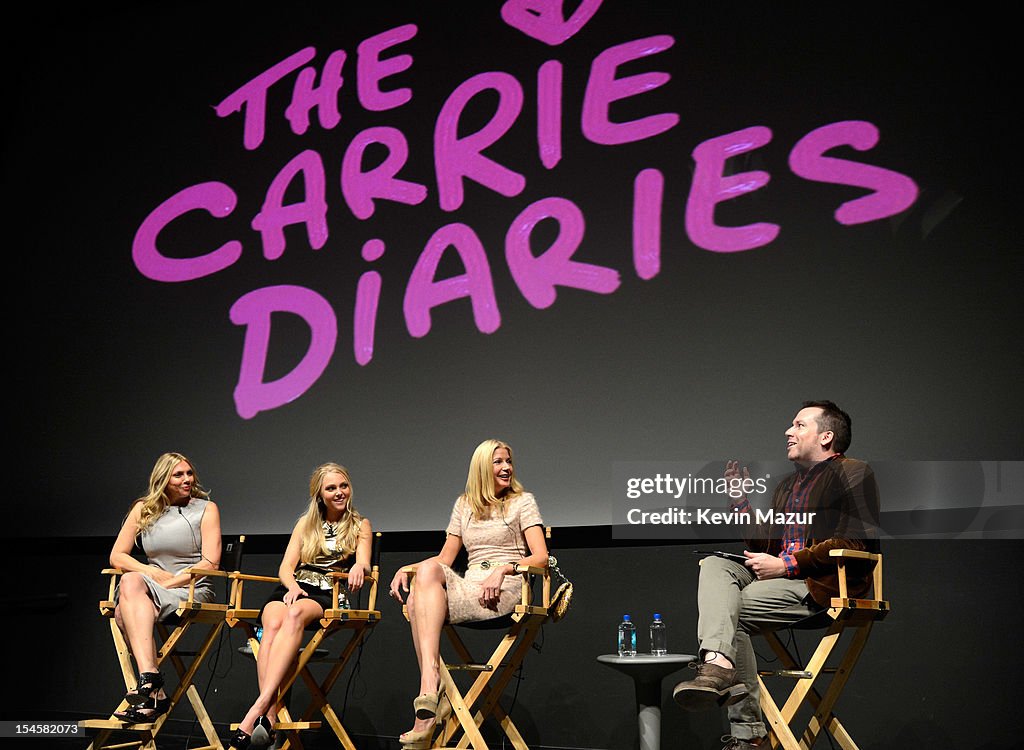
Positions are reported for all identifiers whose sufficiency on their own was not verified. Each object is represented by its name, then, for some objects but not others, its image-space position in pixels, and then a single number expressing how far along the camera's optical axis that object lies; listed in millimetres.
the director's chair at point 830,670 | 3195
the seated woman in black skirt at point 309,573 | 3799
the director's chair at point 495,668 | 3641
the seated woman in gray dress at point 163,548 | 3982
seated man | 3086
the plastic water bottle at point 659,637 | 4145
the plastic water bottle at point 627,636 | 4203
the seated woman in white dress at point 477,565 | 3615
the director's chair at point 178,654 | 3896
